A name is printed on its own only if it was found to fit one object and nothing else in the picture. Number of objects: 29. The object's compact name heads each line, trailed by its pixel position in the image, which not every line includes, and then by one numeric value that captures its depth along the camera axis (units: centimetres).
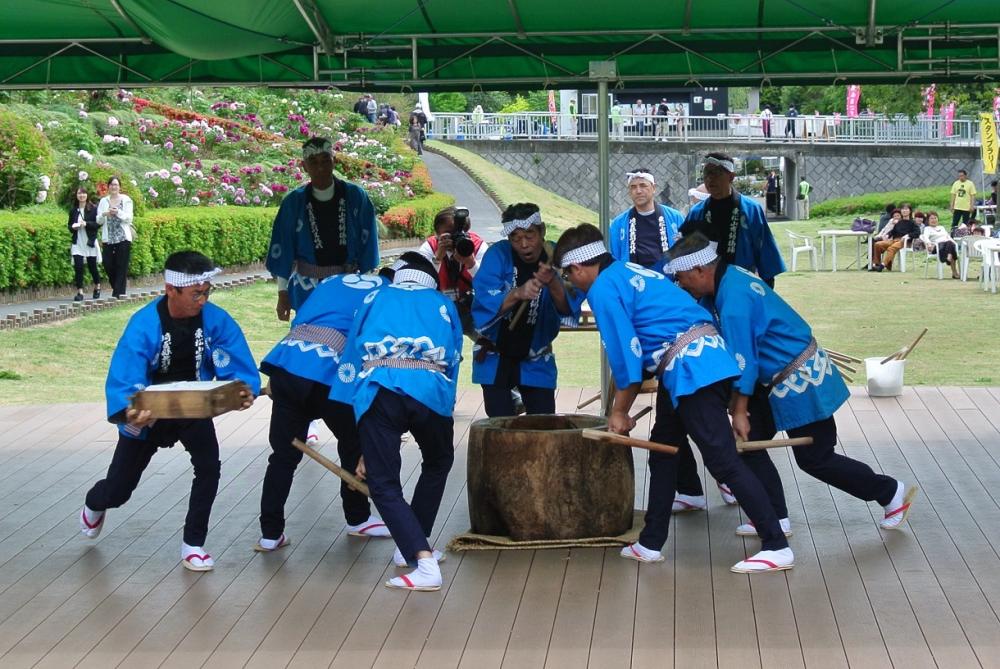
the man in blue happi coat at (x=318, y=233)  787
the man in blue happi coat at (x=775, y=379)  560
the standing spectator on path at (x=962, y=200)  2583
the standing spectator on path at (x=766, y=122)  4144
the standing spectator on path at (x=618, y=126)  4119
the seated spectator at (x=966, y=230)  2319
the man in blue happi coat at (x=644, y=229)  760
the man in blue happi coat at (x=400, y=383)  534
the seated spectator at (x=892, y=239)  2254
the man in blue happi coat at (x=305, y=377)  581
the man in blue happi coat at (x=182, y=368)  546
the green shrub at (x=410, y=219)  2520
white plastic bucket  949
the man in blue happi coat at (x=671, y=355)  534
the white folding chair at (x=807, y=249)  2305
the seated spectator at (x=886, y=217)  2344
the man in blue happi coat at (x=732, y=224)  713
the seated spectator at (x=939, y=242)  2097
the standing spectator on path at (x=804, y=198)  3941
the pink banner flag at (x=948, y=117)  4084
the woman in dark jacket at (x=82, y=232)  1619
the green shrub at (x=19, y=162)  1827
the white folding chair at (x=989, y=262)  1853
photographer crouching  745
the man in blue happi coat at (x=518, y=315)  630
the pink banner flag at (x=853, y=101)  4481
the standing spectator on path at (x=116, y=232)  1642
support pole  816
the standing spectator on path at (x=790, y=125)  4172
